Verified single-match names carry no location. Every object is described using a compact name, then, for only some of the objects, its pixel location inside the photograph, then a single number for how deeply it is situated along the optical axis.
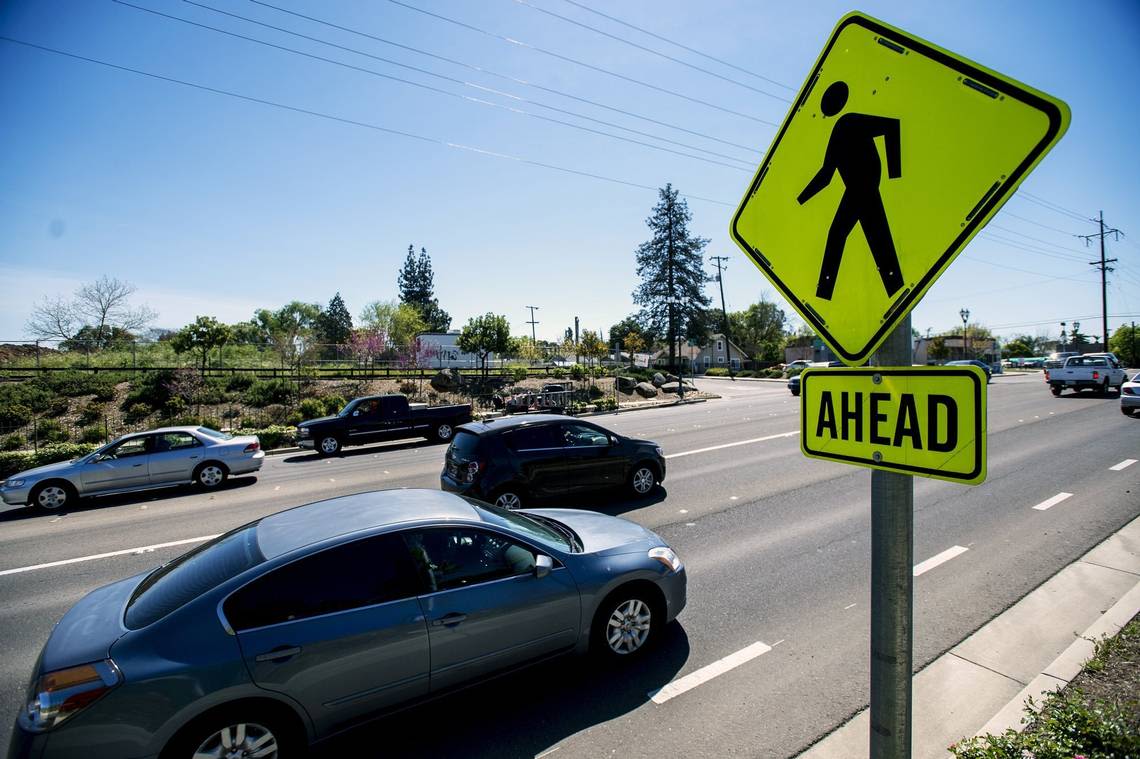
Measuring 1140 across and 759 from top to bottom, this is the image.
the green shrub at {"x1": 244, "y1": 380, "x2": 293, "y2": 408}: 23.75
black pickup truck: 16.45
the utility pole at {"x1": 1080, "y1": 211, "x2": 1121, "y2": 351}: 48.84
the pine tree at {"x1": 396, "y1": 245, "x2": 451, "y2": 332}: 94.00
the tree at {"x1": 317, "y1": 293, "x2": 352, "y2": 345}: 109.50
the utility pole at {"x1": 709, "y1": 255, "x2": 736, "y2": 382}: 61.56
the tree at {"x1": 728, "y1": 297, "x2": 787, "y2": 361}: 96.69
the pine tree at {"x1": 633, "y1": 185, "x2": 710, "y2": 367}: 55.84
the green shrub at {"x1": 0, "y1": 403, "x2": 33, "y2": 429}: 18.69
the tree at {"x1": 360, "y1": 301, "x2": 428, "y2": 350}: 74.51
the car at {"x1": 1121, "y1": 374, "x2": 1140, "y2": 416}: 16.44
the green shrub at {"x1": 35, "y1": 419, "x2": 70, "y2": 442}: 17.80
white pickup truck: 23.53
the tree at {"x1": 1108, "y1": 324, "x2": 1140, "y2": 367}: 64.56
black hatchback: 7.82
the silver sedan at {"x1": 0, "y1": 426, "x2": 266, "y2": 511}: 10.18
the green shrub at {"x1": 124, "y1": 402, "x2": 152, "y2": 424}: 20.45
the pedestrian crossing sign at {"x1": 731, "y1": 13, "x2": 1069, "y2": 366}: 1.45
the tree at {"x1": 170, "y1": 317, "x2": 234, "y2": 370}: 27.64
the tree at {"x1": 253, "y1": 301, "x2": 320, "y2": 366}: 114.31
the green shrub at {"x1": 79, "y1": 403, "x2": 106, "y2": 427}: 19.75
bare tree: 38.22
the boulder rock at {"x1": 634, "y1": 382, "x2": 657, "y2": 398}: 35.62
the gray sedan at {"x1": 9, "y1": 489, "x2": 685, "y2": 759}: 2.74
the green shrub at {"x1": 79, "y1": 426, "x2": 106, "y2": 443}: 17.58
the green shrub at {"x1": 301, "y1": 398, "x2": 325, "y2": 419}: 21.98
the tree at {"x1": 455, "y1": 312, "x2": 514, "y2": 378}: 34.50
